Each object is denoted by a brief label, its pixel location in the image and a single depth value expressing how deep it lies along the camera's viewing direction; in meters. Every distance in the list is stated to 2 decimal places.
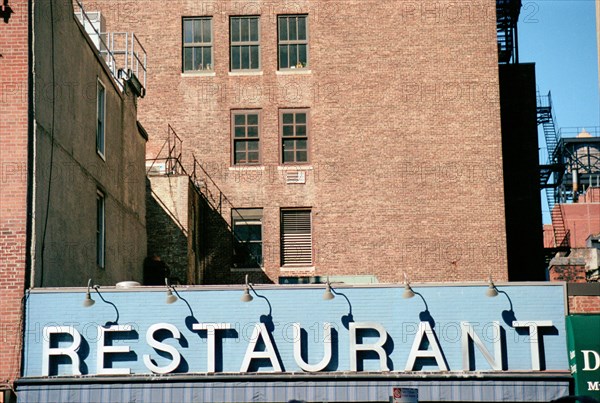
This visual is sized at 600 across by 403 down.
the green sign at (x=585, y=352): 18.83
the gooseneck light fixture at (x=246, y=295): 19.44
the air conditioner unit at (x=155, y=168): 32.91
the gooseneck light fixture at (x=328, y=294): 19.58
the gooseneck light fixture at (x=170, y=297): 19.41
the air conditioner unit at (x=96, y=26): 27.59
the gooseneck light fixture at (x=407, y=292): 19.58
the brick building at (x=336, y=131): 33.91
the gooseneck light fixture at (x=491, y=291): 19.56
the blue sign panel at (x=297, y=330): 19.34
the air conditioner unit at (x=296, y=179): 34.44
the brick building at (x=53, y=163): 19.08
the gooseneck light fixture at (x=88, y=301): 19.28
